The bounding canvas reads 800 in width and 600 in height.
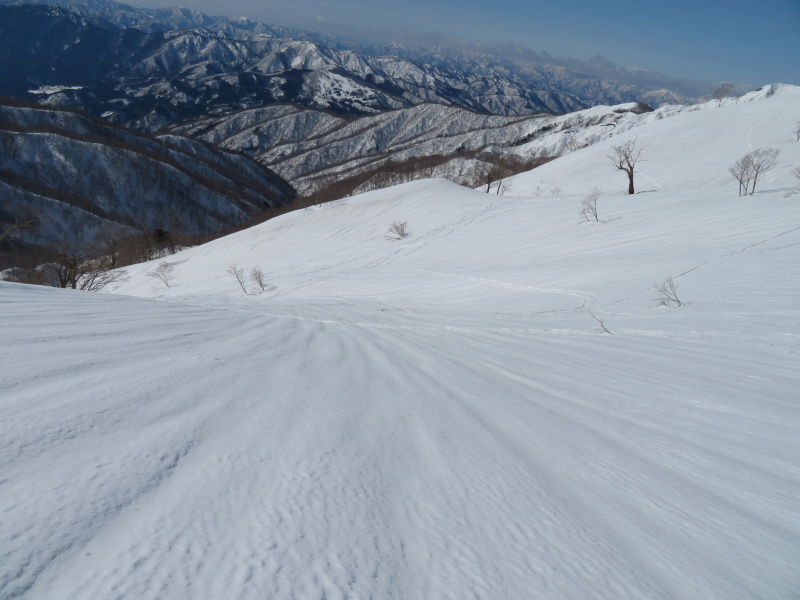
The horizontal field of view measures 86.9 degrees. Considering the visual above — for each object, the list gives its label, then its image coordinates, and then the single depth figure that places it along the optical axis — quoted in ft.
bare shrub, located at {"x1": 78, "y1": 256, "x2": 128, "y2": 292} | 91.91
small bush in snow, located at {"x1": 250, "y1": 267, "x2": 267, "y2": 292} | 81.72
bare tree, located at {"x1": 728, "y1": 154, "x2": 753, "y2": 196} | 72.70
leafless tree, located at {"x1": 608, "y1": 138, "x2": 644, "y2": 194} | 97.46
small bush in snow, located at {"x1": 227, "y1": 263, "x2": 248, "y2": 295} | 85.47
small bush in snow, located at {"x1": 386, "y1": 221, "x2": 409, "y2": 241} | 106.11
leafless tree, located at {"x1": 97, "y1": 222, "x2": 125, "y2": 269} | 152.25
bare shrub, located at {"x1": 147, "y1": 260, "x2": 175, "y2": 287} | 117.47
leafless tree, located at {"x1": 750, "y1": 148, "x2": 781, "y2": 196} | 110.42
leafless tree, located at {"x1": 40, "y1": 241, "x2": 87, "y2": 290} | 77.71
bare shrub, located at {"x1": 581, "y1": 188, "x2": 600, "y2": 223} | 72.61
